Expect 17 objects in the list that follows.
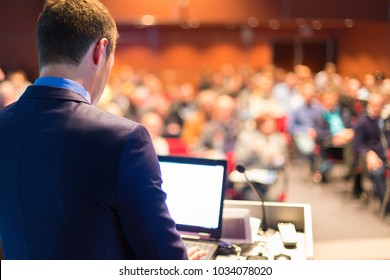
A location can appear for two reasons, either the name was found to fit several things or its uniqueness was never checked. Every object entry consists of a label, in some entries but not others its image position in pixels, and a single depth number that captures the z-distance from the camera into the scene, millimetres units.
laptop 1747
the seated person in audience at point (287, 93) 8312
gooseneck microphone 1986
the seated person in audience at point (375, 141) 5168
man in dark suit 984
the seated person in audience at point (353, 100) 5868
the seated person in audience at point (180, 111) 5967
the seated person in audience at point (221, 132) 4914
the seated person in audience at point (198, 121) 5668
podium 1881
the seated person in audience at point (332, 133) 6215
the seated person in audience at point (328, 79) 8053
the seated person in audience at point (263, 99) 7035
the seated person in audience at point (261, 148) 4508
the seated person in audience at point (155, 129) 4062
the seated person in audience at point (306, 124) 6570
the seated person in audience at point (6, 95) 4270
